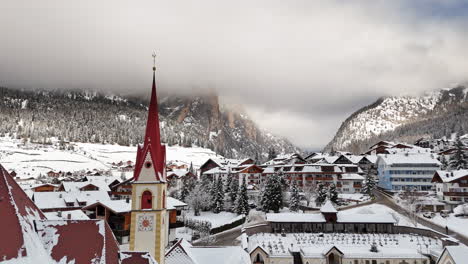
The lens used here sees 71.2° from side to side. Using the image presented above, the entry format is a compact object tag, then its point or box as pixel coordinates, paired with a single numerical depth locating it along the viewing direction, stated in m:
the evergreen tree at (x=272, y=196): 65.65
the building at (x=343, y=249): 43.91
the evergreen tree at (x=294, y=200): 68.06
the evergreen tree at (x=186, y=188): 76.65
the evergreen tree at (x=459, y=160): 79.07
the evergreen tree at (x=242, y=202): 66.12
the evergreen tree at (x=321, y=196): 70.91
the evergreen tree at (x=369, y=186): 75.06
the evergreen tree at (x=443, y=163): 87.25
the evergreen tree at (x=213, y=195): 71.13
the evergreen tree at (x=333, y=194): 70.53
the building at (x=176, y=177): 102.71
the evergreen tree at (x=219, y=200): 70.25
